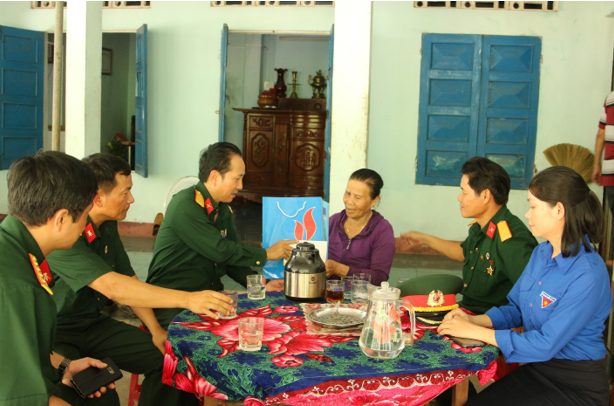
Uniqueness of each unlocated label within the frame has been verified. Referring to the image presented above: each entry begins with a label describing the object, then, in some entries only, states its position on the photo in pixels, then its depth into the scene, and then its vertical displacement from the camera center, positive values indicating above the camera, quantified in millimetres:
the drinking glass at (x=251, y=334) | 1770 -603
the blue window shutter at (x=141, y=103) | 6477 +324
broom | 5767 -106
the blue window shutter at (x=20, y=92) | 6836 +427
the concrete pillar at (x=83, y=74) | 5254 +504
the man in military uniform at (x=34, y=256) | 1382 -328
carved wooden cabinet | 8250 -187
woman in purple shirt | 2967 -497
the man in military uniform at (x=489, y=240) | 2422 -408
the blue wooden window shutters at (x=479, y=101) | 6023 +439
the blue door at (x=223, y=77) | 6402 +644
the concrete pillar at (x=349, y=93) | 4215 +335
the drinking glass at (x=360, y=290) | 2357 -615
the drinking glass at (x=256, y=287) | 2322 -605
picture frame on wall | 9023 +1079
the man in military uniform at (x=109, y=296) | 2176 -636
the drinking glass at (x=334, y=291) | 2273 -597
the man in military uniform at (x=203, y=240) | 2656 -490
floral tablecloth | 1605 -658
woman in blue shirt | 1834 -543
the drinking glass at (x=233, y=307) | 2088 -627
